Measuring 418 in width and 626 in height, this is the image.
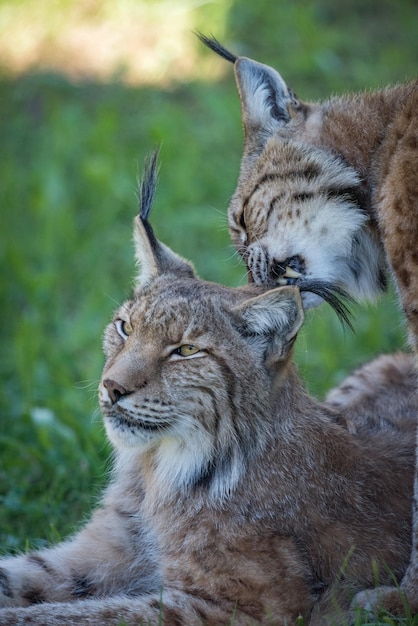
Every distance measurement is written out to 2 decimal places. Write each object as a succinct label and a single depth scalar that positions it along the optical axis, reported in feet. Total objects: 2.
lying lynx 25.68
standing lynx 31.91
